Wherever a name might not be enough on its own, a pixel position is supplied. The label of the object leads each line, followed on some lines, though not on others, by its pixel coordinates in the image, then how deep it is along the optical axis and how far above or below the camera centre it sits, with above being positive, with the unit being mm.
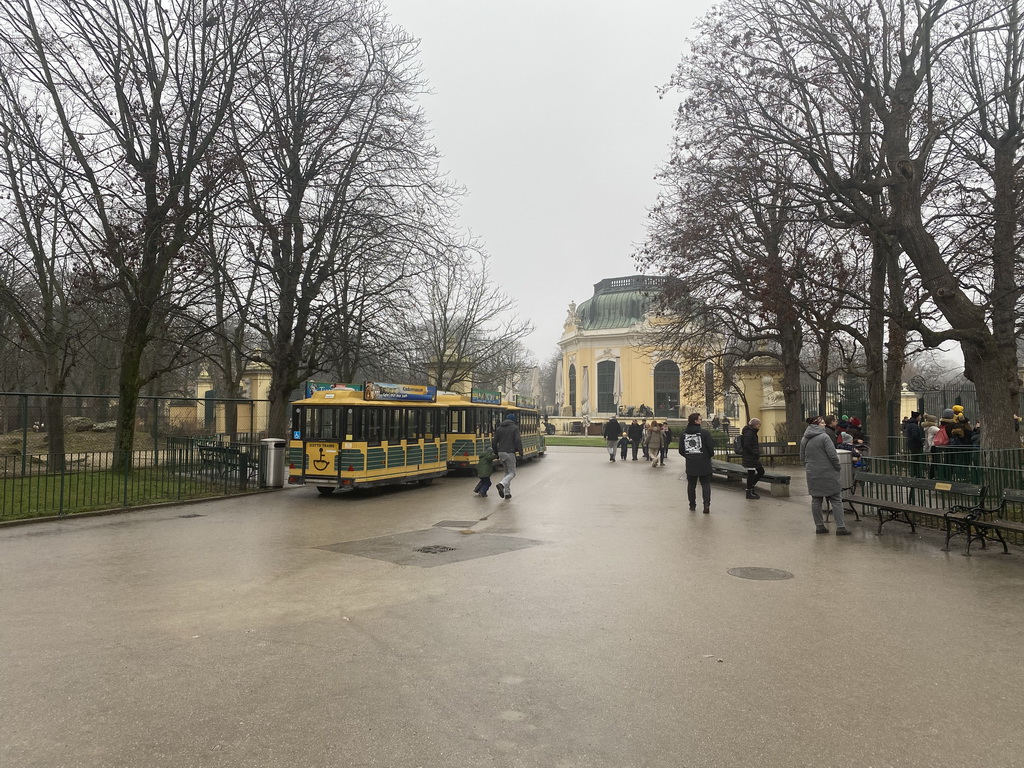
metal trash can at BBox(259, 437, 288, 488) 17578 -1251
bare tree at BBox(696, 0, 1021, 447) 13180 +6040
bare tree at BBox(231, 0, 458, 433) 19938 +7000
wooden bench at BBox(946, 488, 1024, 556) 9086 -1477
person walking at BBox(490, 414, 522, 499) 15805 -699
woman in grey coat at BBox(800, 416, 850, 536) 10922 -973
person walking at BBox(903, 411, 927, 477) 18672 -666
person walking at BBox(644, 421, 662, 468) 28531 -1187
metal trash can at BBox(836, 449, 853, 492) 13773 -1175
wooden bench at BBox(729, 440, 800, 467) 27228 -1567
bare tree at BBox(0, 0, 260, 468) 16625 +7373
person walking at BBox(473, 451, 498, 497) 15727 -1299
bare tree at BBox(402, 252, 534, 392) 34375 +3740
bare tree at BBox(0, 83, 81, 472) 15875 +5121
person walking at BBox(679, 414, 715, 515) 13625 -888
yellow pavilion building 70006 +4745
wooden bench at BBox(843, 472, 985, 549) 9867 -1411
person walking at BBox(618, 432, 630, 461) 32797 -1469
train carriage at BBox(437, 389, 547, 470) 21797 -278
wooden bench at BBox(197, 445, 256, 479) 16516 -1125
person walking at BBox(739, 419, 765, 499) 16562 -1013
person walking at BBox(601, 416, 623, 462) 30294 -927
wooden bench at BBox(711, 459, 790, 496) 16766 -1640
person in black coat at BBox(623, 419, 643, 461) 32250 -997
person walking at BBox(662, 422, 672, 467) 29359 -1153
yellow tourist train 15734 -572
